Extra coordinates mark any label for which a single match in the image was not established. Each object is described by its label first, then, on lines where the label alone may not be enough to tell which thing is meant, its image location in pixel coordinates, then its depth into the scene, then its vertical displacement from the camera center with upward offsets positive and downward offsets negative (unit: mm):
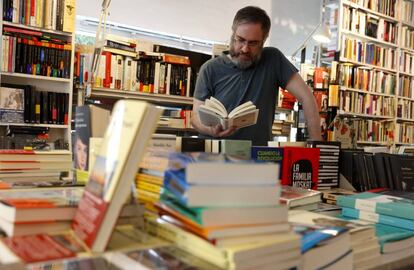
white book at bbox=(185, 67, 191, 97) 4461 +451
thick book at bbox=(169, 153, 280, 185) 729 -72
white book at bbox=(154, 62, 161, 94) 4254 +487
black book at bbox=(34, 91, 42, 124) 3613 +116
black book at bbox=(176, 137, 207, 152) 1489 -60
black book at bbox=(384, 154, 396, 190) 1830 -147
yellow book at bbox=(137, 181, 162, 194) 923 -138
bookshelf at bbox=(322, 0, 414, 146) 5750 +1033
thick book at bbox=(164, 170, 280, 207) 725 -112
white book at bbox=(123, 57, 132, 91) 4078 +480
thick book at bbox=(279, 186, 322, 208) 1239 -192
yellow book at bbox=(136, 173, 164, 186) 919 -120
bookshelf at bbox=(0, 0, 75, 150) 3480 +455
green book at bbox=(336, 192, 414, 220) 1223 -201
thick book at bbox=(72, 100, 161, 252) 712 -86
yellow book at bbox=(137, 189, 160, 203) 914 -155
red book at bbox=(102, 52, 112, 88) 3965 +493
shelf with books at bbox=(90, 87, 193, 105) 3950 +280
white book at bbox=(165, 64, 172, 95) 4336 +480
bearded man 2270 +291
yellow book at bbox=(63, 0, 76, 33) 3721 +930
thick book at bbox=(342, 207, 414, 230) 1217 -240
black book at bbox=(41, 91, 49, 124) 3646 +102
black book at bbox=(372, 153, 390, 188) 1868 -147
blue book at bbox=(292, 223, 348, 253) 839 -211
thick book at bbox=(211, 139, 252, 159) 1492 -63
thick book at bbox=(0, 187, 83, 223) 765 -164
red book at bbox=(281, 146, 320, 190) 1684 -139
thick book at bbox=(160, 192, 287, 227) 721 -149
